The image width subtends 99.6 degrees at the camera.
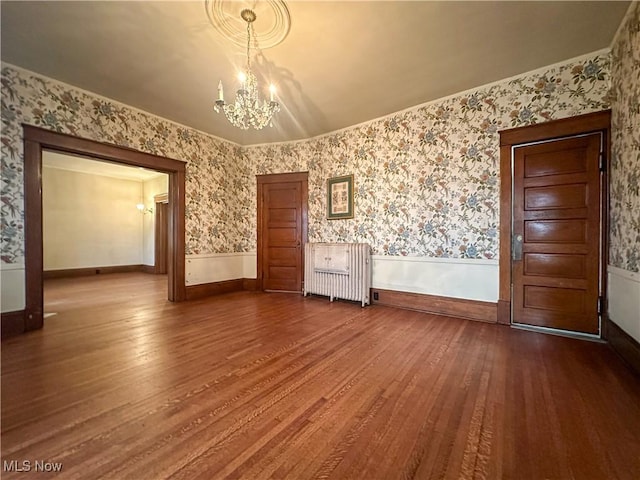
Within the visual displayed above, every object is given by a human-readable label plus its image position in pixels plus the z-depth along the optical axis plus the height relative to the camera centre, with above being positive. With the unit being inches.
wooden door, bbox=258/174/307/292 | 190.2 +5.9
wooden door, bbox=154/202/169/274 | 293.9 -0.1
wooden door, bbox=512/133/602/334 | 103.8 +2.1
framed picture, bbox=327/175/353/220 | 169.2 +26.4
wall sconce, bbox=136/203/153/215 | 309.6 +33.4
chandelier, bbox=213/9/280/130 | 97.8 +48.5
